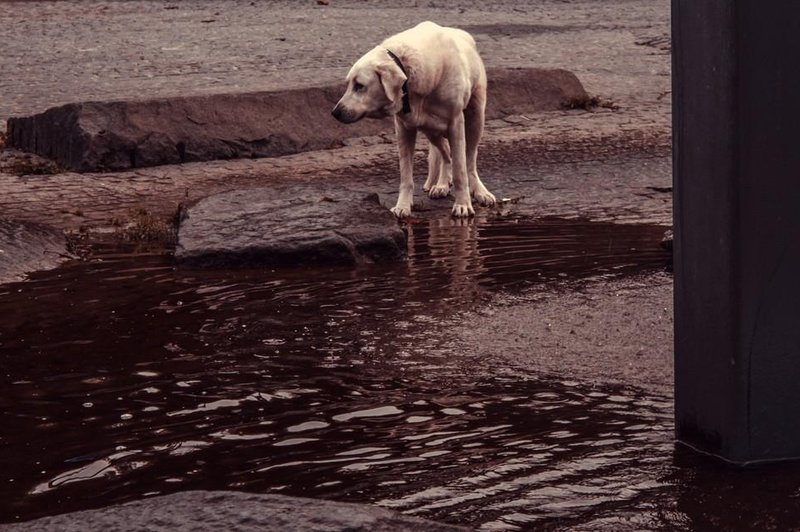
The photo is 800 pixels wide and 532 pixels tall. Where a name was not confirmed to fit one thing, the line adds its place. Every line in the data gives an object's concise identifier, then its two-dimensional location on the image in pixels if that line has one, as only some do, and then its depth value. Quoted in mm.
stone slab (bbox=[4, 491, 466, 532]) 6382
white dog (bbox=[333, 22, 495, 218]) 16909
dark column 7187
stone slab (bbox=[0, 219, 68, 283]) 14319
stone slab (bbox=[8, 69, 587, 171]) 20144
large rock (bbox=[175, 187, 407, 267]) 14202
